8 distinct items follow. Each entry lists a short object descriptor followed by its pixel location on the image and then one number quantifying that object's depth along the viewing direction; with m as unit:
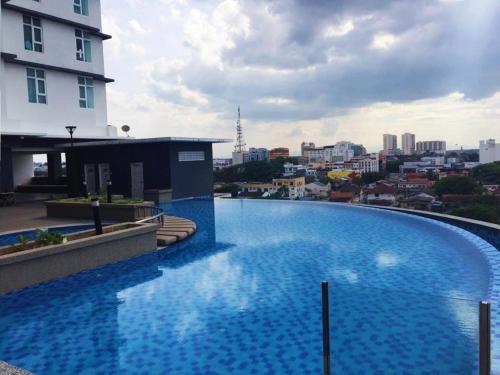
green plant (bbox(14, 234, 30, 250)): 8.79
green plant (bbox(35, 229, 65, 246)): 9.04
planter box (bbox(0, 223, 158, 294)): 8.08
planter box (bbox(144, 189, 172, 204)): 21.52
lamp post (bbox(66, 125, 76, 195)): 25.39
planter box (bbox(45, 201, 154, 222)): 13.99
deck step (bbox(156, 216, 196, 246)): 12.13
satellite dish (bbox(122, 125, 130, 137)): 26.34
